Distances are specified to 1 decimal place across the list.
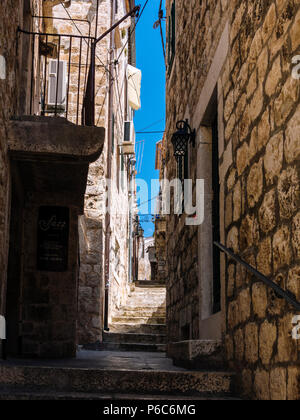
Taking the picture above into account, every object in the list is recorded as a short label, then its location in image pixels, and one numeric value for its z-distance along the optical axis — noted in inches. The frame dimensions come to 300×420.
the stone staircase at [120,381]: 140.8
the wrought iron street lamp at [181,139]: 244.9
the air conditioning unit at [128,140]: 564.2
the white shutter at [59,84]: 376.5
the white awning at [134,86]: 663.8
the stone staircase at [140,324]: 368.8
